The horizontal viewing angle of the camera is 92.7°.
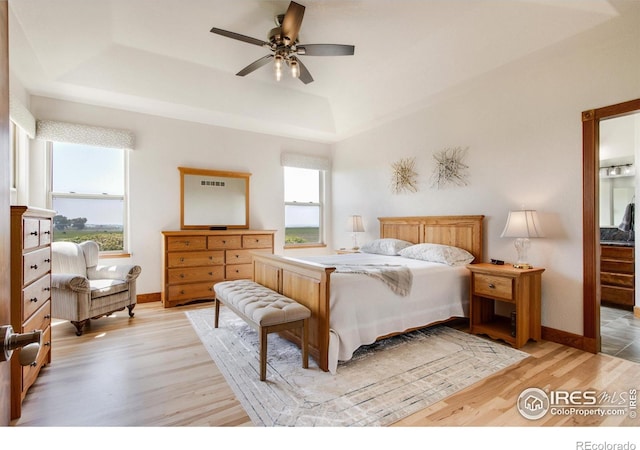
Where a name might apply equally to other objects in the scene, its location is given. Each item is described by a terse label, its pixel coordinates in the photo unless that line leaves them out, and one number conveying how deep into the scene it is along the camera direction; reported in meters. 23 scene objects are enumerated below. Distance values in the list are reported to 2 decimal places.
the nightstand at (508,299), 2.76
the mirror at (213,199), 4.65
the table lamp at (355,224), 4.97
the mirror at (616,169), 4.32
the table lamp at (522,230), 2.84
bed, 2.34
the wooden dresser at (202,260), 4.07
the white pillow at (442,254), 3.36
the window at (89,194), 3.96
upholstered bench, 2.16
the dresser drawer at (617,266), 3.86
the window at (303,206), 5.69
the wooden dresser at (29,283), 1.73
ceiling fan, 2.53
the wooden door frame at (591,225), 2.66
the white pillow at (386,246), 4.04
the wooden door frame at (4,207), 0.70
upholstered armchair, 3.00
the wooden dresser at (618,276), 3.85
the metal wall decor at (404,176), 4.36
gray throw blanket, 2.67
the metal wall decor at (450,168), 3.73
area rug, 1.81
